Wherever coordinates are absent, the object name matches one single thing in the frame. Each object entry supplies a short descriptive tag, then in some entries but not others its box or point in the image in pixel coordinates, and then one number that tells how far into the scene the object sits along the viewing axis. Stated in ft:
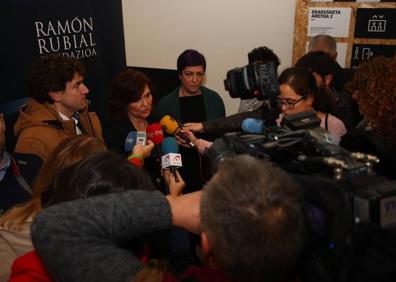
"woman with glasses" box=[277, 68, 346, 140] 6.98
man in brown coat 6.54
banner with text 8.24
